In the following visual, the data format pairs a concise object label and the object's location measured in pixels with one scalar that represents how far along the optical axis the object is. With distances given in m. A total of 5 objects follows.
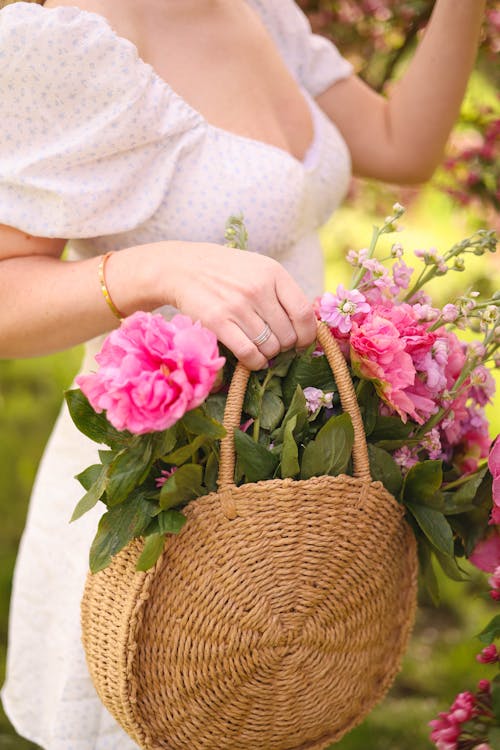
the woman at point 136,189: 1.49
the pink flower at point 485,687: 1.50
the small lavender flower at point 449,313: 1.46
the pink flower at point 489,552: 1.54
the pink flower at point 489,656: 1.49
